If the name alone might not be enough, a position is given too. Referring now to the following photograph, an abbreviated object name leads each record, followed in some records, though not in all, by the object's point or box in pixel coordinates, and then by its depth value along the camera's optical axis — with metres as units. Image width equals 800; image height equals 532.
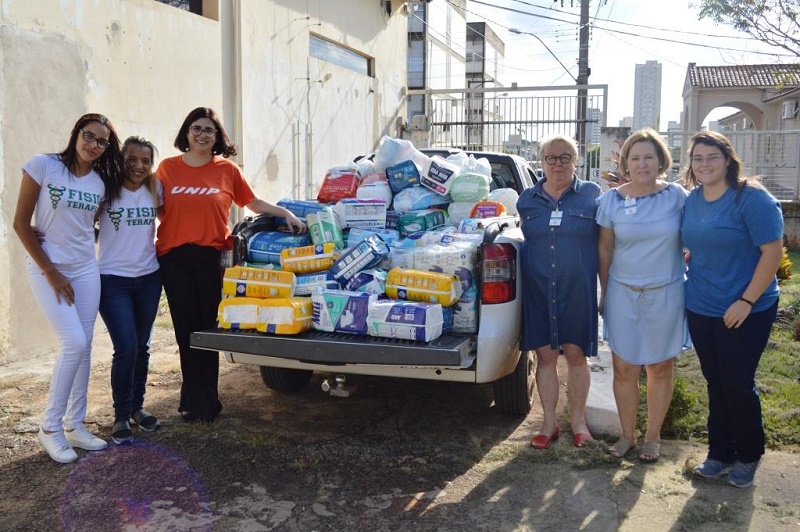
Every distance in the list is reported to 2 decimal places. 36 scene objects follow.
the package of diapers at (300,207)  5.04
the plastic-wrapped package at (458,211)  5.41
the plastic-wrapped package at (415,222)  5.14
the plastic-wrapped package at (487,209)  5.12
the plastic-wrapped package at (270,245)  4.73
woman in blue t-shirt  3.68
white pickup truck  3.90
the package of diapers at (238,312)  4.25
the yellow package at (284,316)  4.14
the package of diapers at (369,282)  4.29
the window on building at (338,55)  12.54
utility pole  21.89
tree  8.06
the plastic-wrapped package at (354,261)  4.41
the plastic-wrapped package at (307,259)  4.48
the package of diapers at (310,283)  4.39
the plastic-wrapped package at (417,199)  5.39
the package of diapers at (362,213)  5.01
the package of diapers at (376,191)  5.42
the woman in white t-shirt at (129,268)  4.41
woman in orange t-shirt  4.61
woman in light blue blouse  4.05
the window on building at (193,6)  9.25
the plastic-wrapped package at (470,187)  5.40
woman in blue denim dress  4.25
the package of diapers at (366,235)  4.77
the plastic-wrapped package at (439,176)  5.43
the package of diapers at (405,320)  3.94
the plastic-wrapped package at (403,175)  5.56
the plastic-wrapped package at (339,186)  5.54
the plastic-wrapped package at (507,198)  5.86
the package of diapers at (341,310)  4.12
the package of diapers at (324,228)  4.77
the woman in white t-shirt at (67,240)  4.05
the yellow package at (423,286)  4.10
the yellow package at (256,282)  4.32
